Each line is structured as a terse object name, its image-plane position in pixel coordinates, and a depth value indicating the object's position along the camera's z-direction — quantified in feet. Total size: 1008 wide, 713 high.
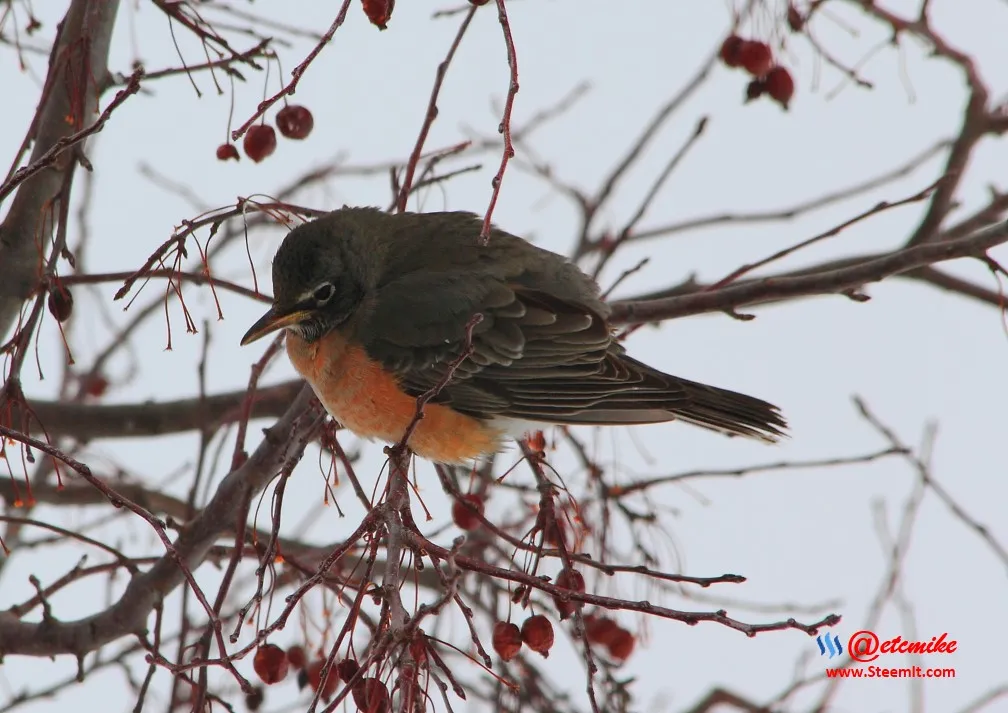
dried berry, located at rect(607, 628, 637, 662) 24.72
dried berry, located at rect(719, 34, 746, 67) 27.94
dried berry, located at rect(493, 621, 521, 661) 18.06
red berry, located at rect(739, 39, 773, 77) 27.61
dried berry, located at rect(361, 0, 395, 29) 18.48
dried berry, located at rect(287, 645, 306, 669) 24.67
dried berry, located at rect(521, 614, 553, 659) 18.25
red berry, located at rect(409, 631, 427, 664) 13.30
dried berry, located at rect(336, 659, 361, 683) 16.08
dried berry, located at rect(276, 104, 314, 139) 23.89
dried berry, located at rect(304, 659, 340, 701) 20.88
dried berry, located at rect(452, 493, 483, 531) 26.57
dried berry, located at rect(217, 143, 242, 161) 22.27
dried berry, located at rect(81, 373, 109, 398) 36.55
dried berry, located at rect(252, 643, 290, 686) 19.40
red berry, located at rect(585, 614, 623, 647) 24.67
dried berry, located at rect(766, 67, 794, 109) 27.50
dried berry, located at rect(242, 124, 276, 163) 23.62
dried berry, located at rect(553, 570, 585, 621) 17.61
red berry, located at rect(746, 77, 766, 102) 27.99
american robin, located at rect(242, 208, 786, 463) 26.43
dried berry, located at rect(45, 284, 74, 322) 19.84
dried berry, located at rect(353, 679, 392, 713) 13.58
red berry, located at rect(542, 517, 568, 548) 18.78
